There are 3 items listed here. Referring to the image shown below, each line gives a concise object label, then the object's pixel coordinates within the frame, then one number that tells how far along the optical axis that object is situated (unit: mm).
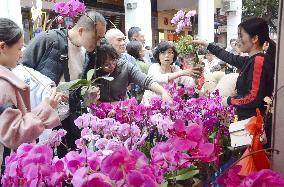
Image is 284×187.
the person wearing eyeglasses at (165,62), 3578
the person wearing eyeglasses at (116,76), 2449
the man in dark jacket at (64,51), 2439
